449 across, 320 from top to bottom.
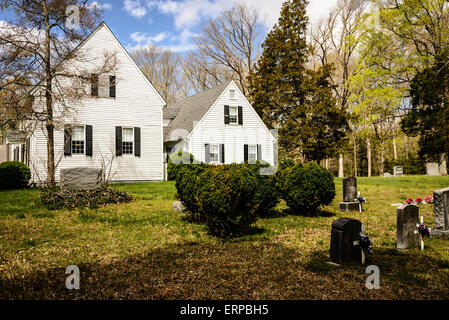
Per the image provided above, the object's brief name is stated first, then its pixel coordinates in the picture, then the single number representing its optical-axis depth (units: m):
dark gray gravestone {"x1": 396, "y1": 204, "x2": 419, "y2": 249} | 5.51
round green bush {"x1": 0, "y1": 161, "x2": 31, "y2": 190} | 13.88
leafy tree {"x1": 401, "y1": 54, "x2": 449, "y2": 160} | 16.55
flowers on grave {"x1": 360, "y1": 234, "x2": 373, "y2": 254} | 4.71
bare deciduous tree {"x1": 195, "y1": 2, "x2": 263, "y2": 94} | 29.66
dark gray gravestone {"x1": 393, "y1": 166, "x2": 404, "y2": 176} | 25.72
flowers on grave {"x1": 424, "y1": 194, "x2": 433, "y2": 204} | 10.57
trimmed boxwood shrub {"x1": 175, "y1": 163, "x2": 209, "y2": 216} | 7.31
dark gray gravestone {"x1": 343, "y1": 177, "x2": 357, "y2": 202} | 10.07
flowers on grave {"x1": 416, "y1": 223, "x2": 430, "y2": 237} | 5.60
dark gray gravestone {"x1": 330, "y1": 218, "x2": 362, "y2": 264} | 4.67
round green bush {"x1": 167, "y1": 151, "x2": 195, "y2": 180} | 15.27
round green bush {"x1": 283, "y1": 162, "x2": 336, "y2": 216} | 8.41
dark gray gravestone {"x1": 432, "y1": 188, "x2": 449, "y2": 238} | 6.27
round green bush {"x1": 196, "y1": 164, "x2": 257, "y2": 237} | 5.89
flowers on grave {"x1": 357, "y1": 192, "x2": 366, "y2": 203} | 9.72
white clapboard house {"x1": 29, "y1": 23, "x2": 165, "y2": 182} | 16.22
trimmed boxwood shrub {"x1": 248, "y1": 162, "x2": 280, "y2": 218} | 8.05
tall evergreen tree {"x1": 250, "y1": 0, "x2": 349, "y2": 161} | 23.34
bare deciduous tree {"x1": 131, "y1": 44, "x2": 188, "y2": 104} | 37.00
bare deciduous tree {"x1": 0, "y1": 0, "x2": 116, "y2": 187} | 11.73
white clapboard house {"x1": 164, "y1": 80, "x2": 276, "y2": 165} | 19.77
